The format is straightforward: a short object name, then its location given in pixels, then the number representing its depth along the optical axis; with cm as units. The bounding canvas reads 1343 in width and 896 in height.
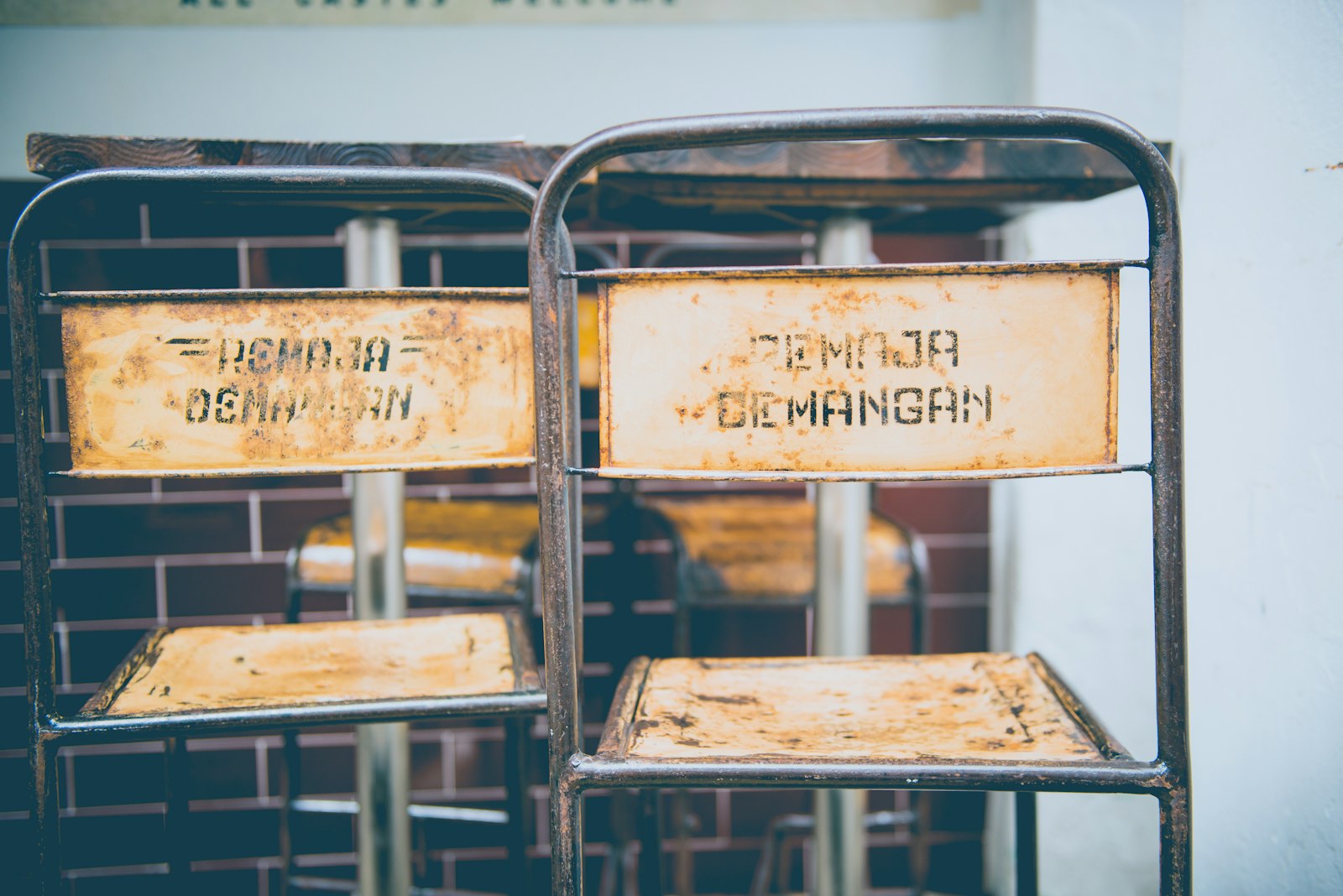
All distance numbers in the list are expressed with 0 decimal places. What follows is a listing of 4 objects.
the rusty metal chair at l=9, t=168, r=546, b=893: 68
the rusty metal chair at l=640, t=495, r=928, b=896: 127
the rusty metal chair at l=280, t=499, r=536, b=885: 129
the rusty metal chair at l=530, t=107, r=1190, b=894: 61
